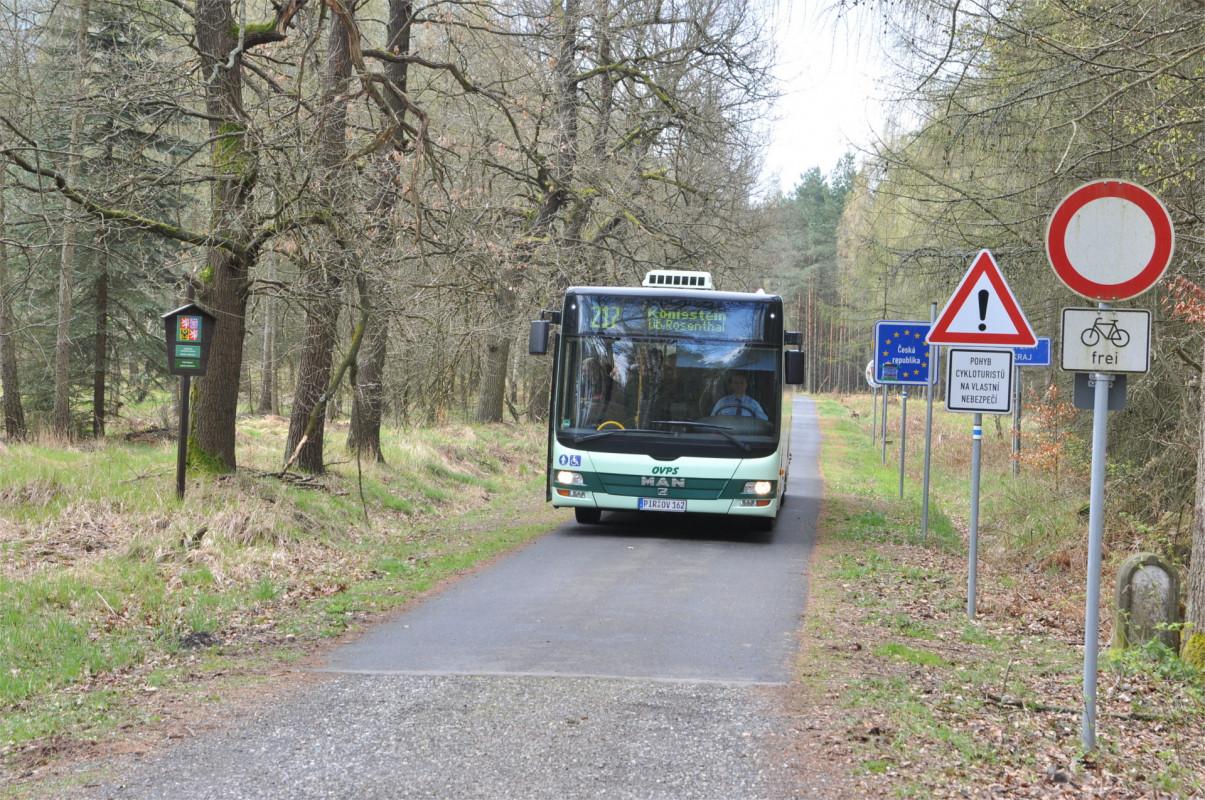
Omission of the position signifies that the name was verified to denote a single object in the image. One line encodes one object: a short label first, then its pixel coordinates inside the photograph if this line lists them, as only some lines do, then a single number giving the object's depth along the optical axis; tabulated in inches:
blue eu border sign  689.6
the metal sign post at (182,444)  502.0
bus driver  574.9
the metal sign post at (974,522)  381.7
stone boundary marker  310.7
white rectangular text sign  384.5
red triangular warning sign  375.2
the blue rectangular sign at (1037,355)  665.6
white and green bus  571.5
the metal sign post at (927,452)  517.8
